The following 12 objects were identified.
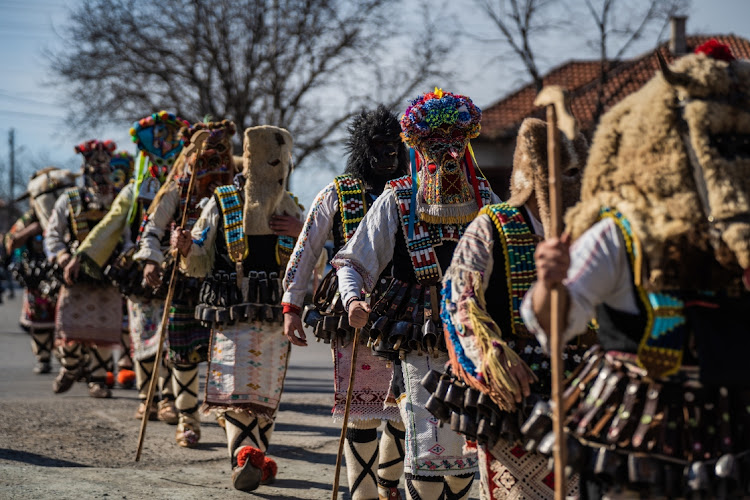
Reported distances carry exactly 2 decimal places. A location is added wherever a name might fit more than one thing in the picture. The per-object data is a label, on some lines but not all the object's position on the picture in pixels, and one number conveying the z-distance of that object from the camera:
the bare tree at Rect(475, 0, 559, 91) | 24.02
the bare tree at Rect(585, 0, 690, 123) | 23.53
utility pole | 69.81
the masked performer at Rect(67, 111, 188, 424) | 9.38
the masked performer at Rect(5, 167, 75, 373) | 12.02
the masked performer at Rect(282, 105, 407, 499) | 5.88
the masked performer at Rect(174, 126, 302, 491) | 6.96
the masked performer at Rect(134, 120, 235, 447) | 8.11
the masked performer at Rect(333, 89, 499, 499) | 5.01
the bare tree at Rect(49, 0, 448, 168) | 25.70
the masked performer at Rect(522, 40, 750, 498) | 3.07
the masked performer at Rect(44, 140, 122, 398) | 10.59
